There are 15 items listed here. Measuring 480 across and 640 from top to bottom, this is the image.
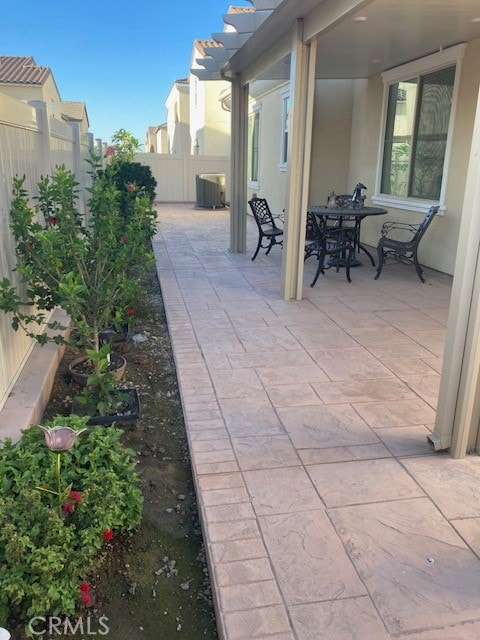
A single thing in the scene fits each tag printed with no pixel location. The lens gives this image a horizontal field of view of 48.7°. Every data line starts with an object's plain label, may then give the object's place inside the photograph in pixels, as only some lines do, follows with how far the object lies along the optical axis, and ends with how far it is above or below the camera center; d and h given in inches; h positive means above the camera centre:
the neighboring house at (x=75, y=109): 1397.6 +152.2
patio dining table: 268.7 -18.3
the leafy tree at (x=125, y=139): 1043.3 +58.5
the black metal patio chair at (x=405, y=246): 251.5 -33.5
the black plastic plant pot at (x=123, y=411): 125.5 -56.9
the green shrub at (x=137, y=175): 398.1 -4.4
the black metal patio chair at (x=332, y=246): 256.5 -35.9
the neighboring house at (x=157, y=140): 1465.3 +94.5
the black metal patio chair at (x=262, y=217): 303.9 -25.4
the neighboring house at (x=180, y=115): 968.3 +102.2
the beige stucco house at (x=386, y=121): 105.0 +30.1
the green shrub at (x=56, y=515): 70.0 -48.4
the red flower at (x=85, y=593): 73.4 -57.0
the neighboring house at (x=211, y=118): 724.7 +72.6
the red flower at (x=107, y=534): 79.5 -53.2
